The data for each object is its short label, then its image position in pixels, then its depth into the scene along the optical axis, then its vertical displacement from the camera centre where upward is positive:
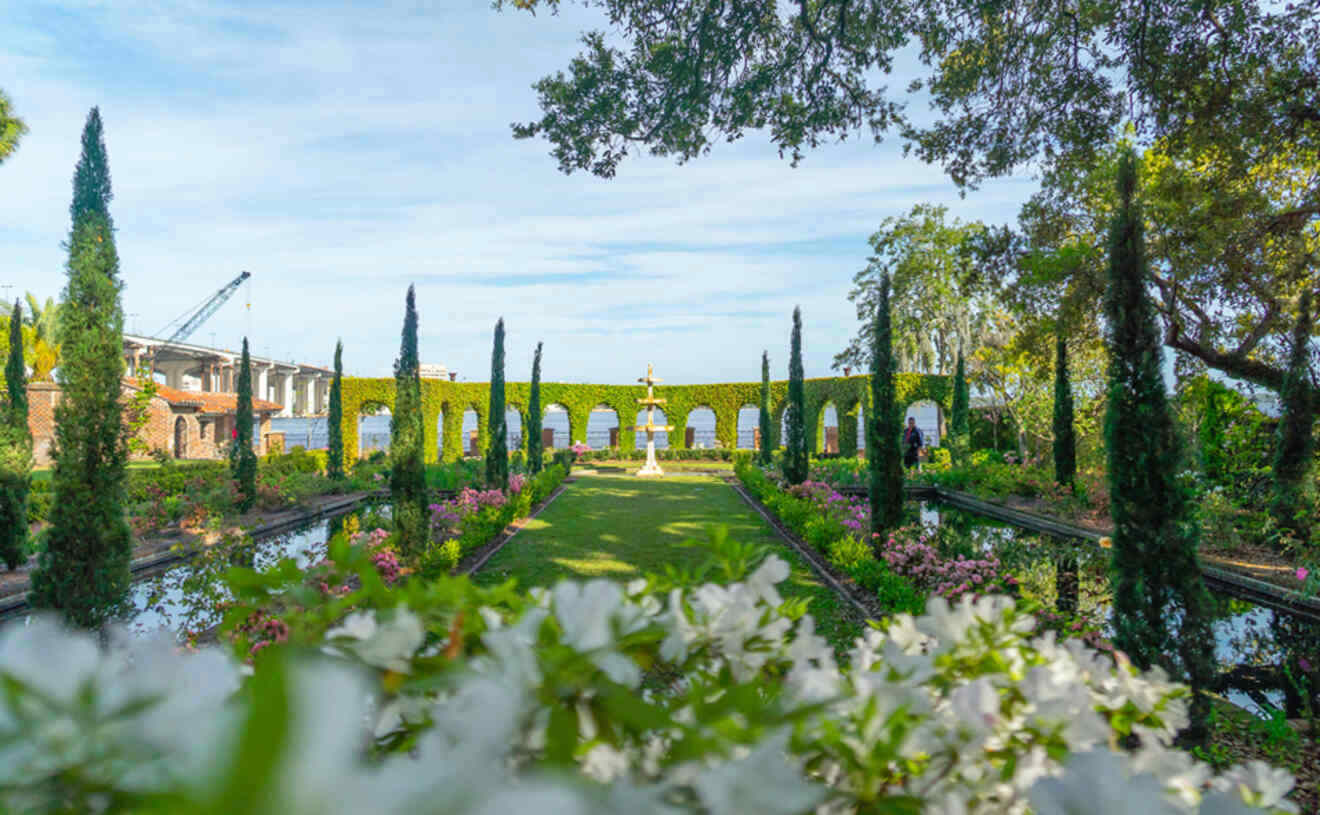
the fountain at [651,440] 19.53 -0.78
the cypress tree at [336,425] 16.74 -0.18
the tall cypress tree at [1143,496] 3.86 -0.54
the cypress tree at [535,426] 16.47 -0.26
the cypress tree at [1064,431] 12.75 -0.40
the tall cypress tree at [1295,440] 8.01 -0.39
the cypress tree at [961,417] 17.25 -0.14
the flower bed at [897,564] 5.20 -1.49
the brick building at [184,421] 17.73 -0.03
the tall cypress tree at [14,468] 7.56 -0.58
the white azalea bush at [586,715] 0.31 -0.24
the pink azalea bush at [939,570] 5.30 -1.43
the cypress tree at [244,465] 11.89 -0.86
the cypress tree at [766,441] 19.53 -0.83
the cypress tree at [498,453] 13.00 -0.74
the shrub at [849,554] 6.83 -1.52
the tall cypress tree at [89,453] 5.50 -0.29
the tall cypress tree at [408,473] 7.91 -0.69
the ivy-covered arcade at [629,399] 21.25 +0.62
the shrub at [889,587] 5.31 -1.56
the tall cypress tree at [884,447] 8.18 -0.44
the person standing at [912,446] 17.09 -0.90
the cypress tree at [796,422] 13.59 -0.18
